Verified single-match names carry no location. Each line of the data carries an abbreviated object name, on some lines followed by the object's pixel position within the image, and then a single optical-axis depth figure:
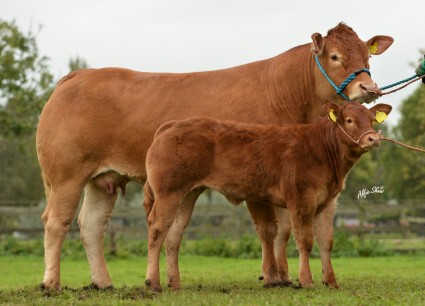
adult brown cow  10.73
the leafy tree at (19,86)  28.59
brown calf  9.59
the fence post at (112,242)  22.81
